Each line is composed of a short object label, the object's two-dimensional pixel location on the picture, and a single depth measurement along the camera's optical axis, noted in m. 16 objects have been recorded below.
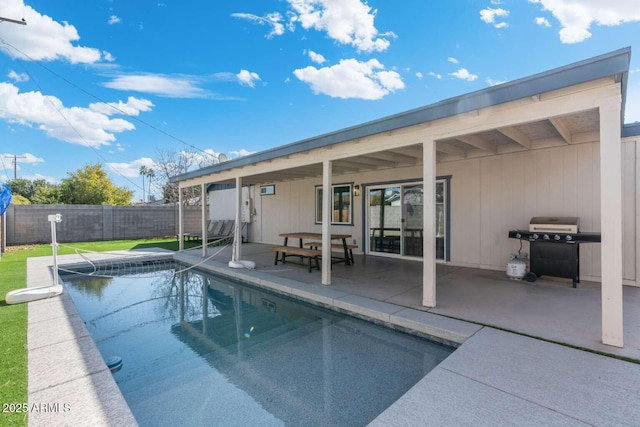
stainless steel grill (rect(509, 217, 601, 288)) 4.64
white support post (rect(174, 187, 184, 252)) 9.88
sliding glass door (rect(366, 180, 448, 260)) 6.88
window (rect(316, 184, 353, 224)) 8.83
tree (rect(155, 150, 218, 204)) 24.93
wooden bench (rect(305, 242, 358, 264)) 6.70
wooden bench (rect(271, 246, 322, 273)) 6.27
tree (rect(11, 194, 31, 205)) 16.75
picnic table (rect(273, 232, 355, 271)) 6.37
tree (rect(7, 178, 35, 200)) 31.58
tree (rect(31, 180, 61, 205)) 20.48
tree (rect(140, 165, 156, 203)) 32.40
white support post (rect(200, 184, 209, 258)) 8.80
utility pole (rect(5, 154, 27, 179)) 25.83
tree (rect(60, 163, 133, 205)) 19.91
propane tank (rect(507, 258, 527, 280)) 5.18
